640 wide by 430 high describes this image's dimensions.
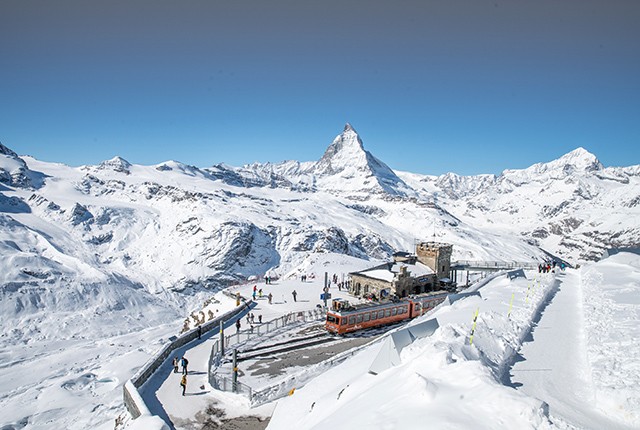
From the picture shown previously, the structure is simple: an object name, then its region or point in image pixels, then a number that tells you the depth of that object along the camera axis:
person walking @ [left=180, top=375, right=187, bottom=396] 20.53
